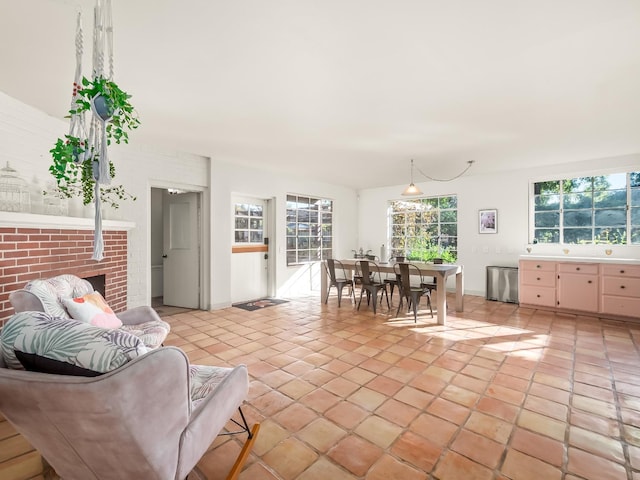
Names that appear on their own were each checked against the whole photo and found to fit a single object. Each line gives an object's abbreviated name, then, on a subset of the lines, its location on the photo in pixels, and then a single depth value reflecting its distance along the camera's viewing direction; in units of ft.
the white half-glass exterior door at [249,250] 18.11
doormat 17.12
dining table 13.88
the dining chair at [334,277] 17.52
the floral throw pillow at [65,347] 3.28
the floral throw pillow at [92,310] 7.13
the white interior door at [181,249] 16.65
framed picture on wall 19.77
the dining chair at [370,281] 15.88
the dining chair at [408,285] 14.34
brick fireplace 7.72
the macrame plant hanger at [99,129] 5.17
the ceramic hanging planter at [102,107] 5.05
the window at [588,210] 15.99
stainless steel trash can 18.11
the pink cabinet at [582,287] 14.38
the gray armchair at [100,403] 3.17
